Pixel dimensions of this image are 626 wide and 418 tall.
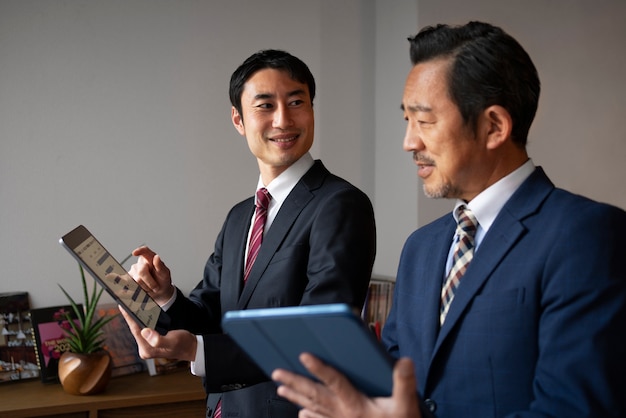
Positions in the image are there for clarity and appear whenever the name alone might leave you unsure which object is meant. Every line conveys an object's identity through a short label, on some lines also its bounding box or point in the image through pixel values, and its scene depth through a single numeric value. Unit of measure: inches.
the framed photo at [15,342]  116.3
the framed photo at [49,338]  116.1
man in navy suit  47.2
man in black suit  73.0
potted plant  110.1
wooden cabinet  105.7
